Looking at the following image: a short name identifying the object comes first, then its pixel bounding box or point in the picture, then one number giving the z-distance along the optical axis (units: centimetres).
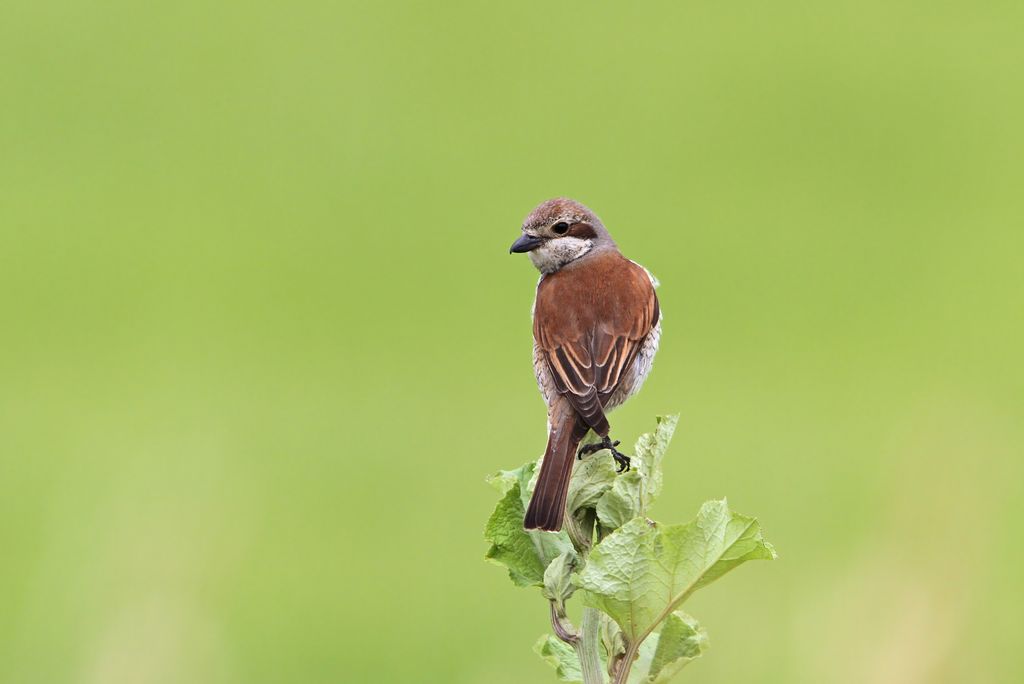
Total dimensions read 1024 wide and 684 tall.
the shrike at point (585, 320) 757
